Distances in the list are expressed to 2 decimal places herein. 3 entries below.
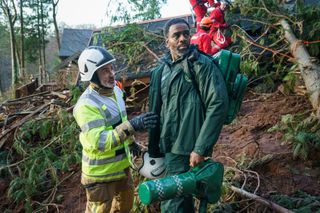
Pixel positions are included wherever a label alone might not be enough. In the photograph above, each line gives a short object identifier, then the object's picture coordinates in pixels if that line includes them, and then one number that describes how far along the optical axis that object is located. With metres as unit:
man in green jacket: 2.61
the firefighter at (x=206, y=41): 5.71
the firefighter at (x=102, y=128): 2.81
